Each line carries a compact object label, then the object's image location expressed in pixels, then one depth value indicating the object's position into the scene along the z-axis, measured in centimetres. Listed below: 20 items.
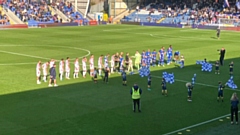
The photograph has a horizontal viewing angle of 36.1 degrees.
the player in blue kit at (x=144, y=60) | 3144
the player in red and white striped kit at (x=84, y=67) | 2793
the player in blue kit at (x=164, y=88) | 2236
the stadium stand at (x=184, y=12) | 8078
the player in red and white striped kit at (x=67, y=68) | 2721
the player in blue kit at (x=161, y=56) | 3312
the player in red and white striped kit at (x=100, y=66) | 2858
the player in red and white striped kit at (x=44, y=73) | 2644
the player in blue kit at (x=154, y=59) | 3346
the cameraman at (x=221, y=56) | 3312
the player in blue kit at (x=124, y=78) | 2518
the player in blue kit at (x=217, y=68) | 2979
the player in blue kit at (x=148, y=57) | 3212
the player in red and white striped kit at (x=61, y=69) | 2678
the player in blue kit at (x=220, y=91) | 2083
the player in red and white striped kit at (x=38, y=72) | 2569
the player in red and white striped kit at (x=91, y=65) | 2830
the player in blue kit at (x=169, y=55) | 3388
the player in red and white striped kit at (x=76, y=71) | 2753
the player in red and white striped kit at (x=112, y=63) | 2958
